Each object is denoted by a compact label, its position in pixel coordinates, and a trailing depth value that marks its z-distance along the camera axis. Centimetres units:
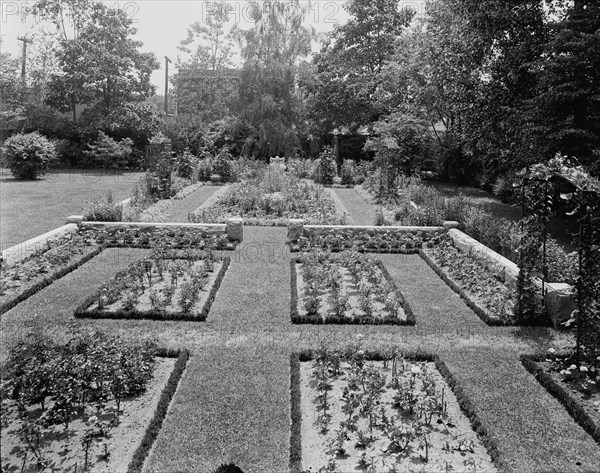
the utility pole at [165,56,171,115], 3381
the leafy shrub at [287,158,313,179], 2167
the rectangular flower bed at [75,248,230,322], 669
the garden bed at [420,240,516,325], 686
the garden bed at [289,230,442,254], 1019
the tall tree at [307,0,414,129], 2705
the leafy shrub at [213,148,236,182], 2058
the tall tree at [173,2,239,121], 3738
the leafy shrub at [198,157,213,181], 2072
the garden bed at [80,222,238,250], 1013
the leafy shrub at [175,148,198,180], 1991
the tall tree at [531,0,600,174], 1150
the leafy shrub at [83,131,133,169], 2431
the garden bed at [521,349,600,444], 449
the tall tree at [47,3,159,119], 2598
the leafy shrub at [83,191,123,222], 1140
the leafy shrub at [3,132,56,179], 1941
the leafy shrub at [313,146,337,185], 2050
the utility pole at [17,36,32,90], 3041
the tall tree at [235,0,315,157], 2622
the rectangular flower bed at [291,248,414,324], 673
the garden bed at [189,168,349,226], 1255
